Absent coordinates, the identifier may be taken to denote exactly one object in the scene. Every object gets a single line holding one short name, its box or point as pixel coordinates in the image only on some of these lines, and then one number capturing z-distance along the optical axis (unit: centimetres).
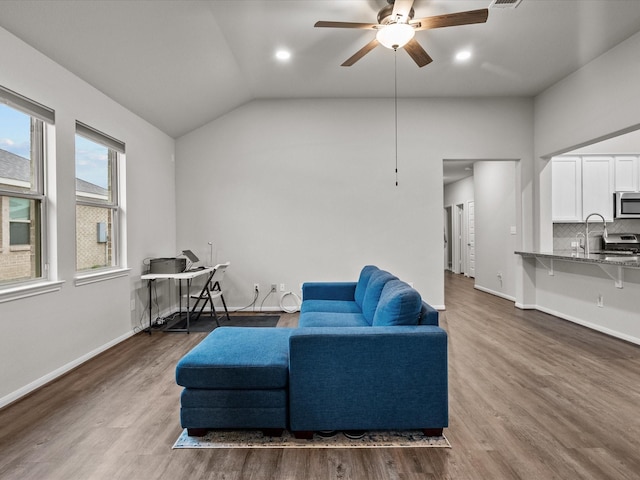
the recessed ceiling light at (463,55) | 400
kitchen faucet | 477
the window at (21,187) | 262
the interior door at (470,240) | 928
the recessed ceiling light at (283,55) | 398
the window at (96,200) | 350
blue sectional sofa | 197
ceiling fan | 259
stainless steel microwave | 497
